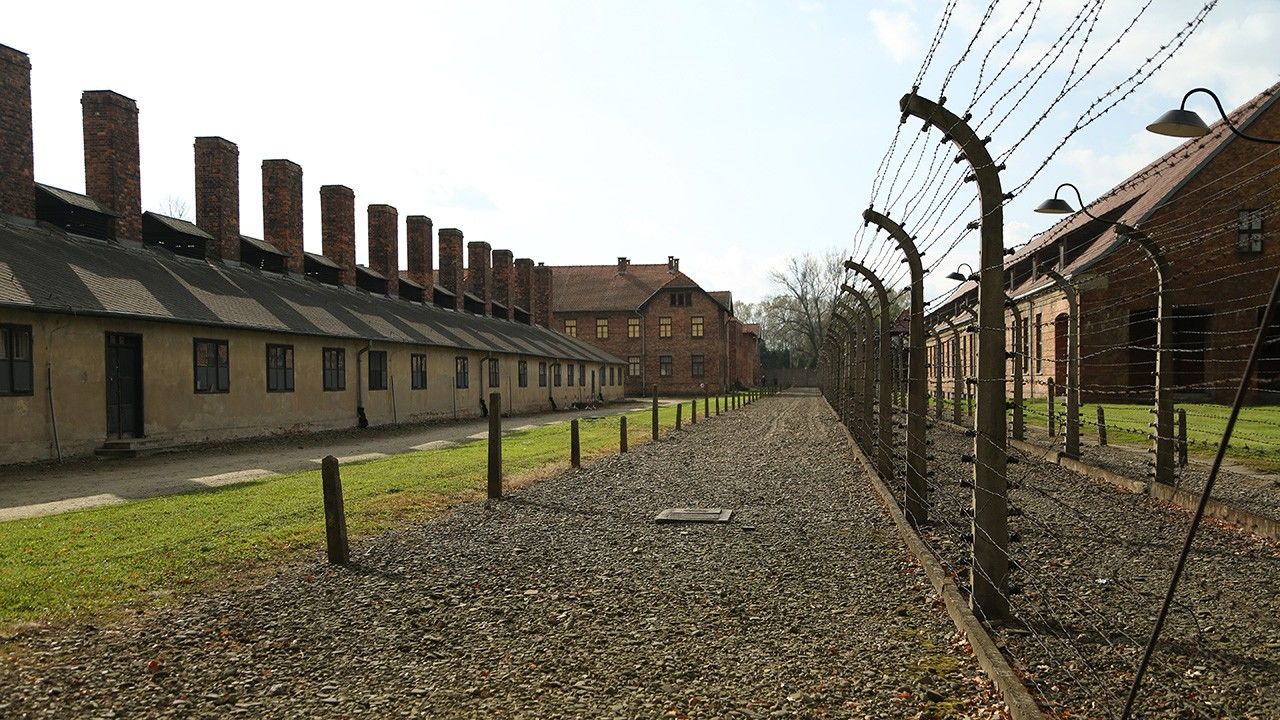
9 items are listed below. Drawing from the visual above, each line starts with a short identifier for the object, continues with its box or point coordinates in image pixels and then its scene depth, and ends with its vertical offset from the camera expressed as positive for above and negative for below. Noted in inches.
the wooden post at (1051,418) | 578.7 -49.5
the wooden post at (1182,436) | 375.7 -41.1
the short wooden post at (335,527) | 277.4 -55.5
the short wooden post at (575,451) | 560.7 -64.2
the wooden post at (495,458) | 426.9 -52.2
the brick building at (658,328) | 2401.6 +74.9
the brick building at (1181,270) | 1043.9 +93.1
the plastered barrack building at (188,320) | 603.5 +35.0
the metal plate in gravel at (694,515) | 357.7 -69.9
